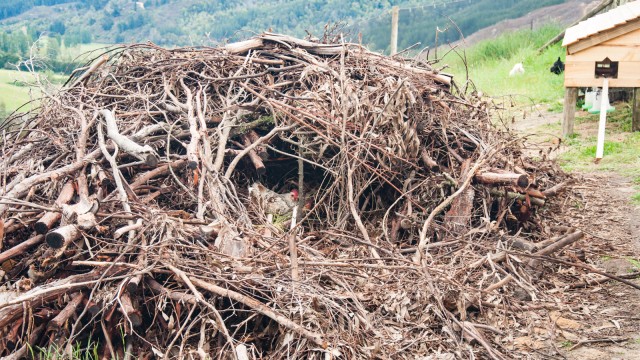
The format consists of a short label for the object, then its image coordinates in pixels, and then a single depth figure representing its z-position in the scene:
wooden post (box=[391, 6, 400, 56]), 14.72
